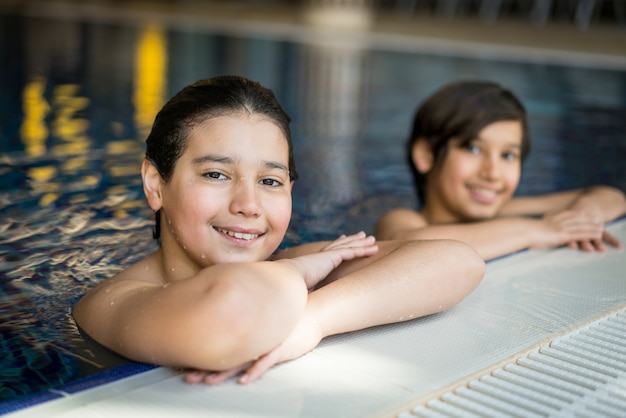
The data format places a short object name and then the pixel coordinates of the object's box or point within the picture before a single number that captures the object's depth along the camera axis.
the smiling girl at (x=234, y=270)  1.64
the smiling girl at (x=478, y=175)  2.86
